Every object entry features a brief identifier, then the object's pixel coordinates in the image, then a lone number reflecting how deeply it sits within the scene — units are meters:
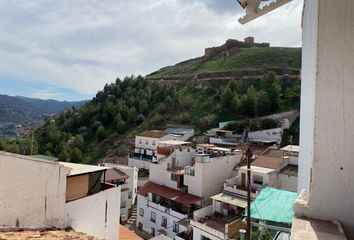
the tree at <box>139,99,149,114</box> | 59.41
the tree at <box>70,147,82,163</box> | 42.85
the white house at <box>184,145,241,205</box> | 24.38
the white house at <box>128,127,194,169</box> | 41.25
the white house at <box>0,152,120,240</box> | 9.64
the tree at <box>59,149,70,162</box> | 42.31
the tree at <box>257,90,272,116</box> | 46.44
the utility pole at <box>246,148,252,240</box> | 8.32
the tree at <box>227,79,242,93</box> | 56.08
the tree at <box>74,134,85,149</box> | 52.06
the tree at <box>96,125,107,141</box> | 56.16
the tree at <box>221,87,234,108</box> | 51.06
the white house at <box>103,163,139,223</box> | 30.44
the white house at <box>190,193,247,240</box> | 17.45
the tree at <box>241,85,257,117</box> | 47.38
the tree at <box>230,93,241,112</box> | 48.81
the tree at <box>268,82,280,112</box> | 46.75
